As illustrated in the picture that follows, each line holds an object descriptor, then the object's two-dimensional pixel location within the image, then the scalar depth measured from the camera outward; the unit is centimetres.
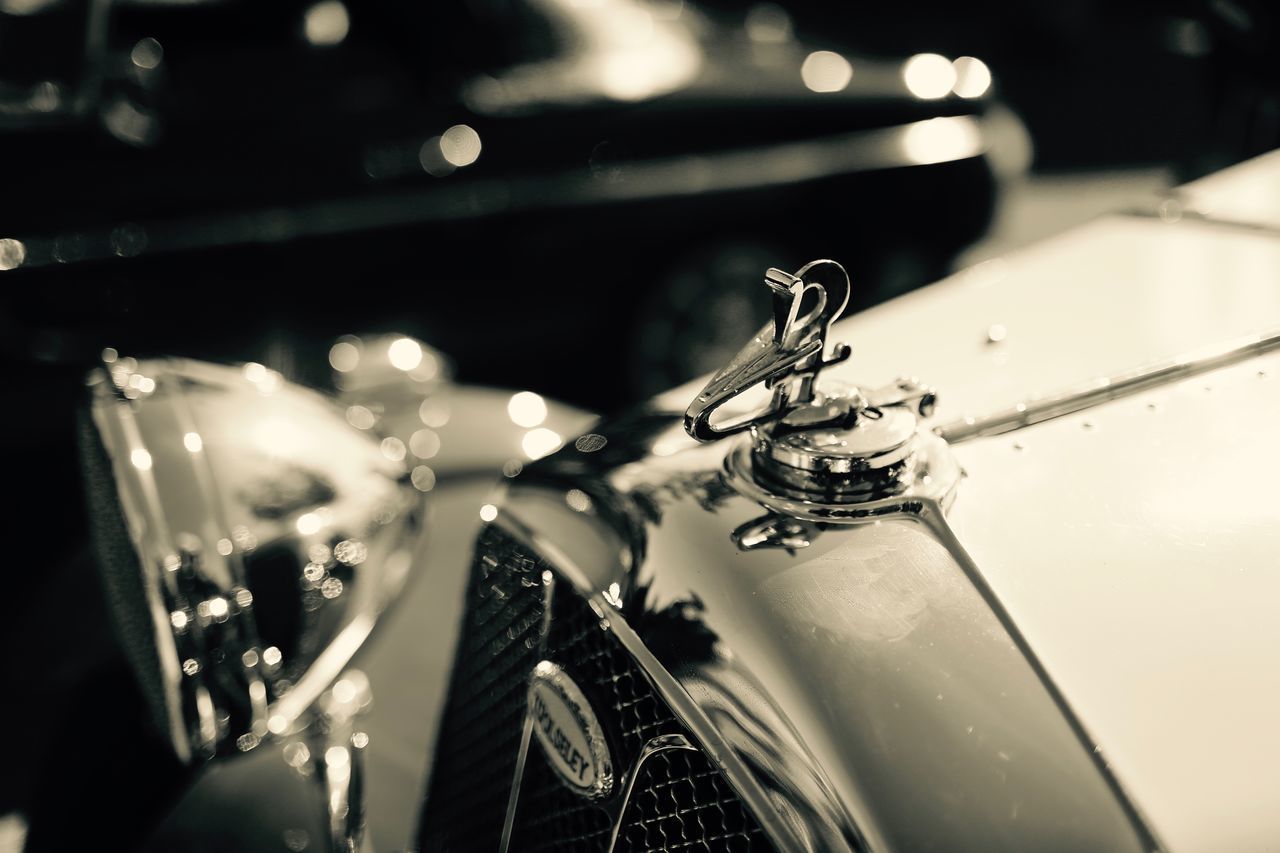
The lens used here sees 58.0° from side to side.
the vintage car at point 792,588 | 83
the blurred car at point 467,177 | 341
